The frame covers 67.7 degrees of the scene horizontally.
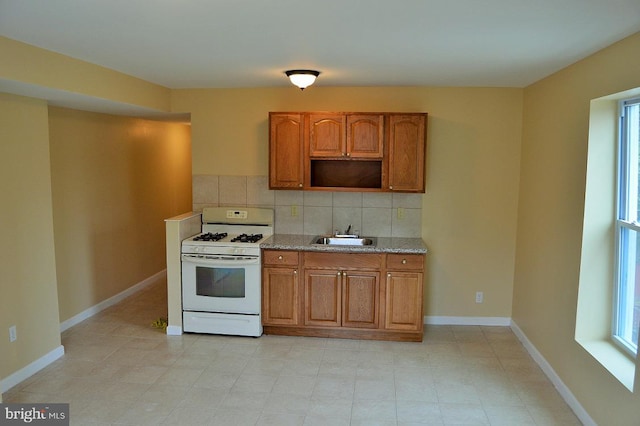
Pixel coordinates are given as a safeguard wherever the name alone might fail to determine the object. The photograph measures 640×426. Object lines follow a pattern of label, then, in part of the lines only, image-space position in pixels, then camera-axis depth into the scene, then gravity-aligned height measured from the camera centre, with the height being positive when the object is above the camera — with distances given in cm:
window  297 -34
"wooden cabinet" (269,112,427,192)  457 +32
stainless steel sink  489 -64
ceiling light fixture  394 +84
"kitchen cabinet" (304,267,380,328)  450 -114
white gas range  454 -105
